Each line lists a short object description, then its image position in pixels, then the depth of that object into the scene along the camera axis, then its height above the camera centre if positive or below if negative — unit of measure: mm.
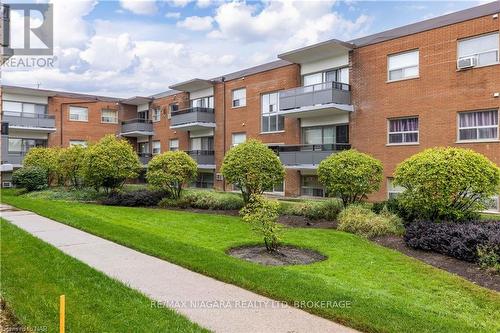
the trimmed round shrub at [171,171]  19641 -141
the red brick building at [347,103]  16500 +3487
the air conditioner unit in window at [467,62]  16359 +4272
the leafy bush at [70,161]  24844 +415
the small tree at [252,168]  16516 +11
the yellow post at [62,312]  3550 -1249
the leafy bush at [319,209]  14742 -1490
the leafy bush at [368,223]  11344 -1550
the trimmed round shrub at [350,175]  14078 -217
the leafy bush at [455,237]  8570 -1522
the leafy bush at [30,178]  25234 -632
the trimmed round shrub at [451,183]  10680 -374
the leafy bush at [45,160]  26672 +509
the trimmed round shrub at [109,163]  21266 +253
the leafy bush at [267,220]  9133 -1142
